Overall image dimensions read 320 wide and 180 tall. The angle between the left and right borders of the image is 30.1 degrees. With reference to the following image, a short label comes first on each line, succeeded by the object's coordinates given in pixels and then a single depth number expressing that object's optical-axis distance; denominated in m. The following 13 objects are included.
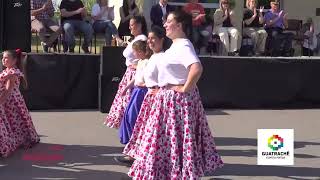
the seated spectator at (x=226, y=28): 13.63
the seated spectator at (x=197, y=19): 13.22
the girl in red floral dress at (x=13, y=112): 6.77
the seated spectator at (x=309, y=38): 16.20
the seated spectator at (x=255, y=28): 14.41
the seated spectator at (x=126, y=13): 12.60
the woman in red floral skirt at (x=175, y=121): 5.25
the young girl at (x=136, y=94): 6.39
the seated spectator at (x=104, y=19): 12.69
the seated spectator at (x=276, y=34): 14.62
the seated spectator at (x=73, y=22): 12.20
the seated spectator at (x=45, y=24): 12.32
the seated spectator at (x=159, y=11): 12.94
